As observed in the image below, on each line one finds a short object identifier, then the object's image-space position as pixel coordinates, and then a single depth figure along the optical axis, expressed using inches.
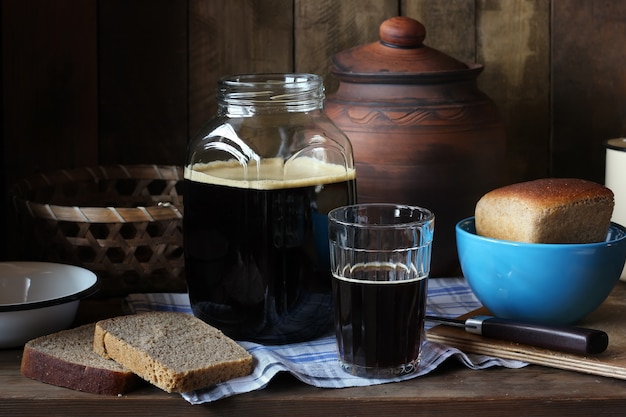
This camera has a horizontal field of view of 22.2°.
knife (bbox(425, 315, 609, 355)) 44.1
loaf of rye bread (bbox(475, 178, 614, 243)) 46.2
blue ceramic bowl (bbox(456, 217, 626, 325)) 45.9
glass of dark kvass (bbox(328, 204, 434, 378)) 43.7
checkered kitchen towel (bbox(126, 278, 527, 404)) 43.2
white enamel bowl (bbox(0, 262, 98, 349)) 45.9
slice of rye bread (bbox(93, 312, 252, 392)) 42.7
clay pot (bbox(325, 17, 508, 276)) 51.3
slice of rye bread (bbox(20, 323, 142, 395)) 43.0
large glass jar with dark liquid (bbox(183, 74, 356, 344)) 45.7
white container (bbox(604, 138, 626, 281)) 52.1
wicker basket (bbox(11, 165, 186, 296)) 49.7
